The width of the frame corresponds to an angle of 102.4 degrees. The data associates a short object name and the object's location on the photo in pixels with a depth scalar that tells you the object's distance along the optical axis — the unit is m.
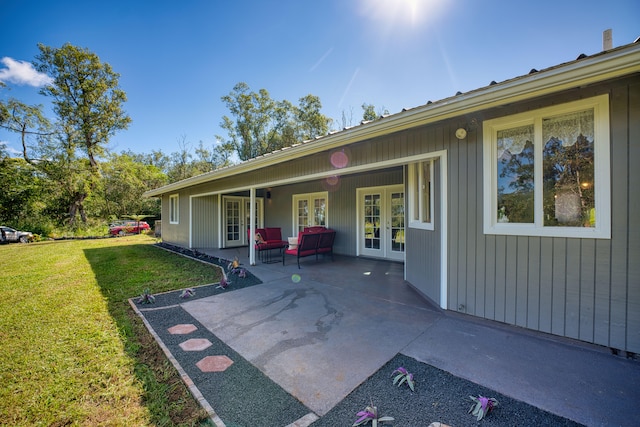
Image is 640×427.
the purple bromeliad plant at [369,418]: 1.66
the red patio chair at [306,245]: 6.54
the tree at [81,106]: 17.17
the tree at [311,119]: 20.78
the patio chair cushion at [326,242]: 7.08
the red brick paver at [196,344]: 2.74
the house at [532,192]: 2.32
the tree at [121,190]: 20.11
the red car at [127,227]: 17.81
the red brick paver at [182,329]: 3.13
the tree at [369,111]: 18.34
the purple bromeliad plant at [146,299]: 4.23
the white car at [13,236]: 12.81
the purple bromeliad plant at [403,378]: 2.02
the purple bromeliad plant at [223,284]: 4.95
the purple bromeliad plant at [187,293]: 4.48
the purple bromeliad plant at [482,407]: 1.70
